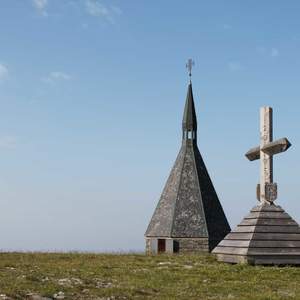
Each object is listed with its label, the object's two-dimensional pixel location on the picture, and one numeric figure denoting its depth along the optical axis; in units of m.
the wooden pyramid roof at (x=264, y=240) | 17.91
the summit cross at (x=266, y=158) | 18.80
